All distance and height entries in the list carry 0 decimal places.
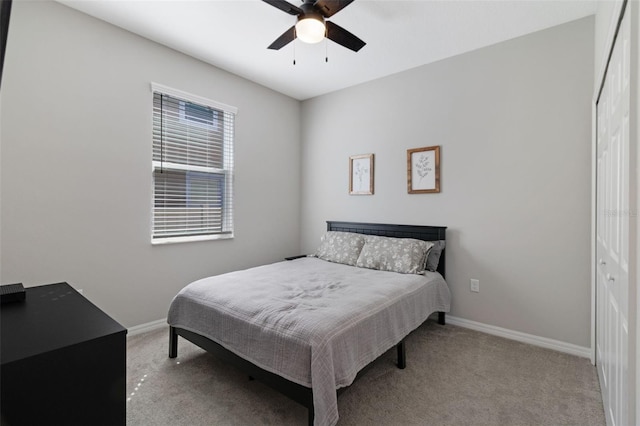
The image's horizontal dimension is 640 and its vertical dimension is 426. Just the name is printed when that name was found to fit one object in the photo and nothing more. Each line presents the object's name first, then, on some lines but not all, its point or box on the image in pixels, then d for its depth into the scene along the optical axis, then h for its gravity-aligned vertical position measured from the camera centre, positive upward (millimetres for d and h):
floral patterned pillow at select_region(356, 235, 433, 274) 3017 -420
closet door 1225 -101
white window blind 3105 +488
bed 1634 -686
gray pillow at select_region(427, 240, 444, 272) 3154 -426
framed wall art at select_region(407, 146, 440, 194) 3322 +471
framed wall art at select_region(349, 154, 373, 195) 3840 +485
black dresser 765 -417
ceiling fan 2039 +1341
